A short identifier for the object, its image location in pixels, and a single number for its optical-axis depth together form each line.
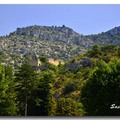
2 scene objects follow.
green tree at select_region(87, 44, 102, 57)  115.89
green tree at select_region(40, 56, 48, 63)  174.20
